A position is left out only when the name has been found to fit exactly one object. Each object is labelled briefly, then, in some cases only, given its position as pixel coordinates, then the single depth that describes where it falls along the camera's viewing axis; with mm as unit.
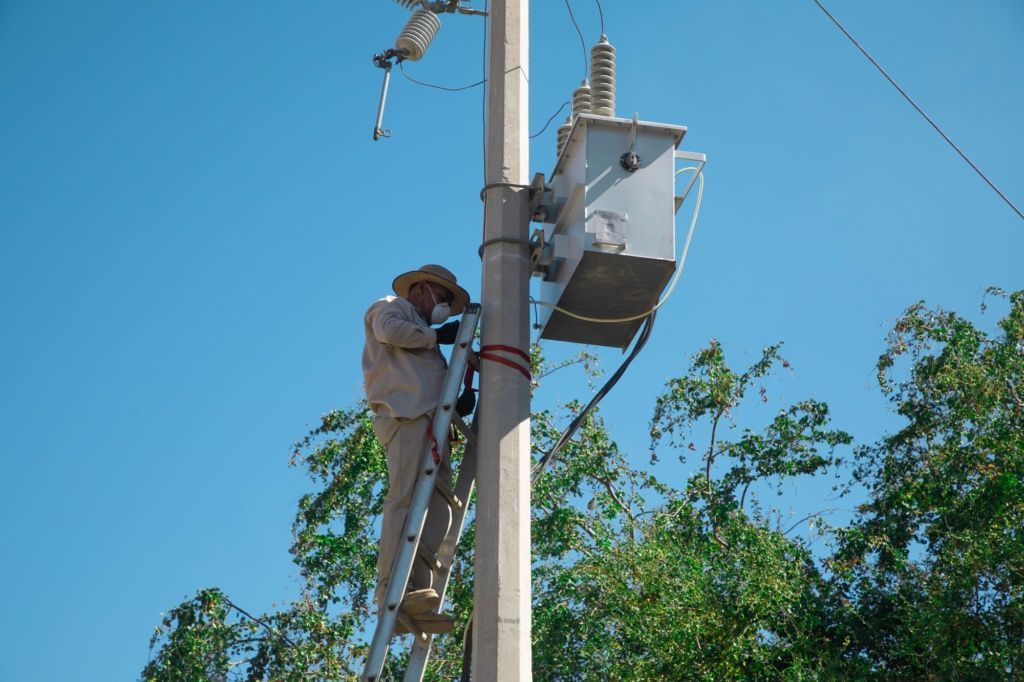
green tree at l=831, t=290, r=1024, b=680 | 20859
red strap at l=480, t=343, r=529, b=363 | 9172
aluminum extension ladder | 8742
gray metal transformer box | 9172
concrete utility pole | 8148
